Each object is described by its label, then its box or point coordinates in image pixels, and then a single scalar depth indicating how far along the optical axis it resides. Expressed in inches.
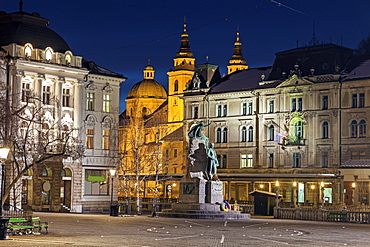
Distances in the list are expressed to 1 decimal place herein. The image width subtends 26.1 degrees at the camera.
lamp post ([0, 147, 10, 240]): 1125.1
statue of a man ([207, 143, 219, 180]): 2021.4
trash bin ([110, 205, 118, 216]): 2114.9
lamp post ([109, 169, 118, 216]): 2114.9
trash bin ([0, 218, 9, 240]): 1124.8
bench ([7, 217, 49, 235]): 1223.6
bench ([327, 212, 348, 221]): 1985.9
